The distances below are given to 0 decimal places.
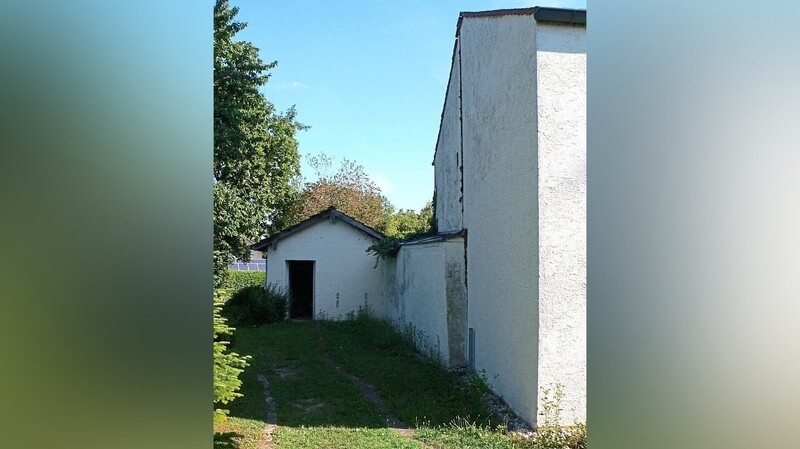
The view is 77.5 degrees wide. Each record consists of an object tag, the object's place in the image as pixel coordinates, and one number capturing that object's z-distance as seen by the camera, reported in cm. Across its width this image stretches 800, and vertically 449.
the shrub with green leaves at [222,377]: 460
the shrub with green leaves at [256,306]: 1570
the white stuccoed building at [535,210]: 524
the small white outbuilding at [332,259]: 1712
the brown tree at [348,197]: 3117
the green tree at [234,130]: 1211
